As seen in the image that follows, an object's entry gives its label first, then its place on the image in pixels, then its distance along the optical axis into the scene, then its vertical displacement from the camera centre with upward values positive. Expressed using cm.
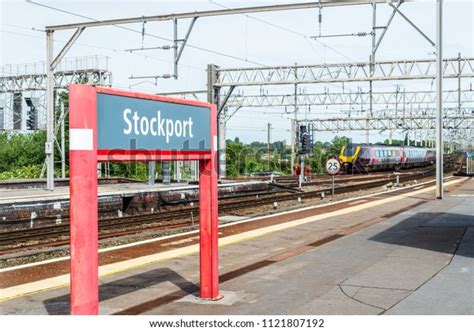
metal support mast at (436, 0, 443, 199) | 2262 +185
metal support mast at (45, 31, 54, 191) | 2564 +186
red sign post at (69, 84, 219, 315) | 552 +10
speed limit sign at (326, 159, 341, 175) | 2718 -69
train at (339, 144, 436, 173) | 5662 -71
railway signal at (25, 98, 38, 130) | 3972 +214
